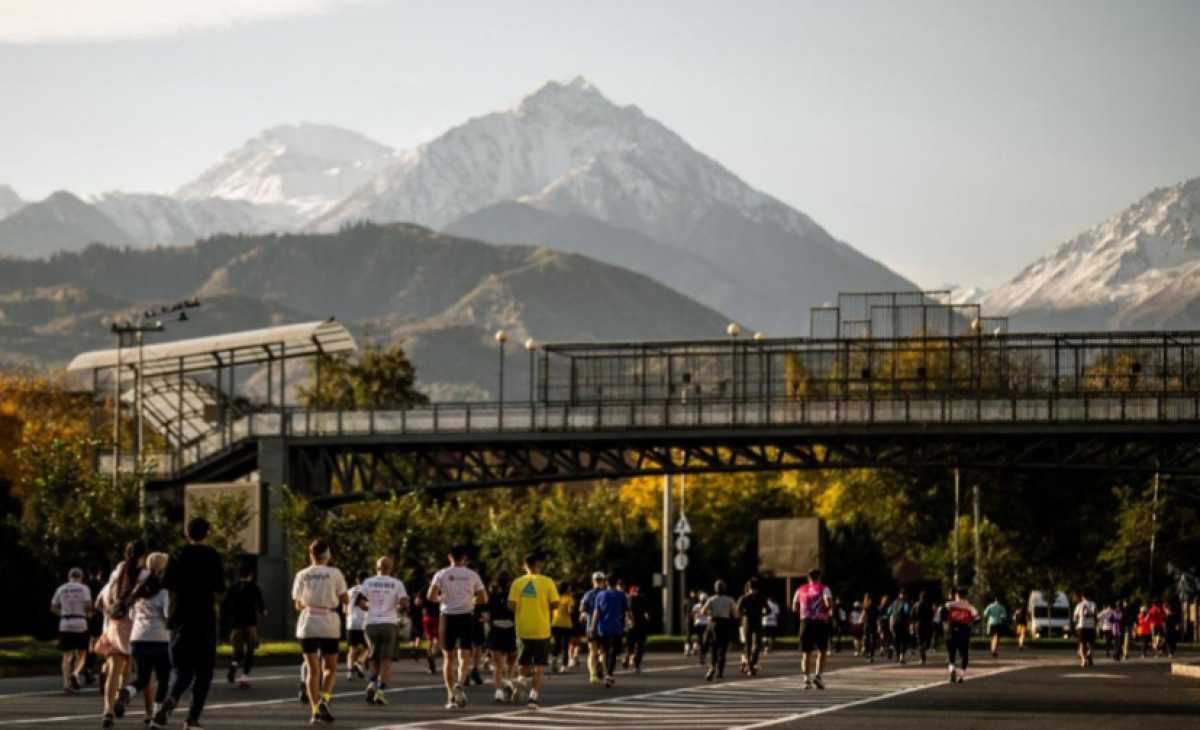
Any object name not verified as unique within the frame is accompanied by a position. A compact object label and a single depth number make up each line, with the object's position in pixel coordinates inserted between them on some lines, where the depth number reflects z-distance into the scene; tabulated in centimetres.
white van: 10600
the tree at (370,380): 13838
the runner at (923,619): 5647
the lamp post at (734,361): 8525
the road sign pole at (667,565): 8575
